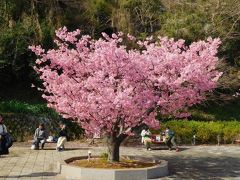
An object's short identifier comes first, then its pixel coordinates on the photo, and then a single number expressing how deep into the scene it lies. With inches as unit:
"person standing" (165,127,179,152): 909.6
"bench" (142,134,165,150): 949.2
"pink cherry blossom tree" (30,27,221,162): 605.9
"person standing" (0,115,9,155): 613.3
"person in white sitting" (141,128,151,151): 918.4
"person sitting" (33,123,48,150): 884.0
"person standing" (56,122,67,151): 863.7
